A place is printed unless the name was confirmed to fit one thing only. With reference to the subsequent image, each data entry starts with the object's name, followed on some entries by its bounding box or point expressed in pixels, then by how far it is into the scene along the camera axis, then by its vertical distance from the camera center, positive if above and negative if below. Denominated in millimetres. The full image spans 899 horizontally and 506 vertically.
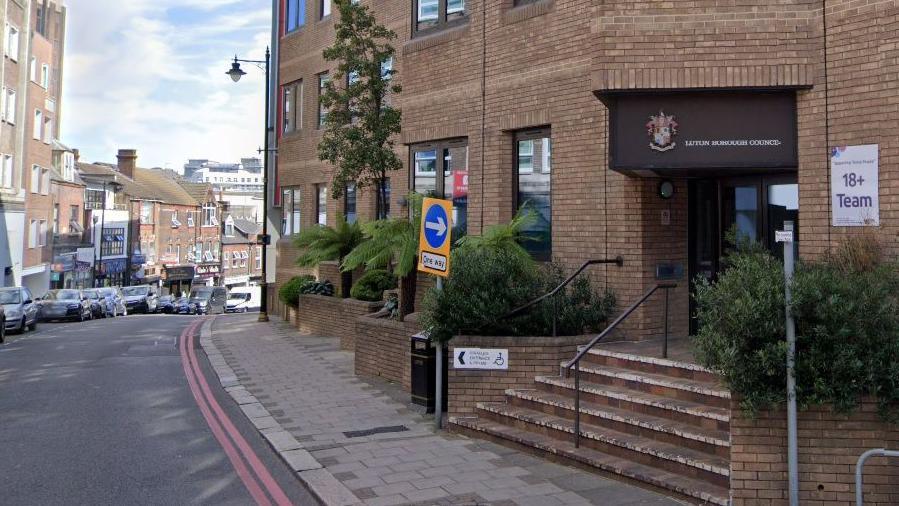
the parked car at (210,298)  59353 -1815
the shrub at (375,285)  17547 -160
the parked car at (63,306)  35188 -1454
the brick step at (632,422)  6773 -1391
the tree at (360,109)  16719 +3865
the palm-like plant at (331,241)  18516 +905
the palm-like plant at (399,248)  12531 +520
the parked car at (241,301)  55719 -1962
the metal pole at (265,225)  26656 +1856
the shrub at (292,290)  22406 -378
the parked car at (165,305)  55281 -2131
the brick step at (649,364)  7875 -934
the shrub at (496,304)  9547 -310
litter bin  10359 -1255
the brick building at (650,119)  8438 +2104
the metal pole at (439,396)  9422 -1461
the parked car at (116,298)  43438 -1376
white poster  8039 +1046
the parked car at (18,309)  25969 -1237
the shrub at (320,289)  20938 -315
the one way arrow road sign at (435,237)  9383 +524
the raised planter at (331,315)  17203 -972
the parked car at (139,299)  51562 -1604
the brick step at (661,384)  7355 -1077
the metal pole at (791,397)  5828 -877
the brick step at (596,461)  6355 -1726
